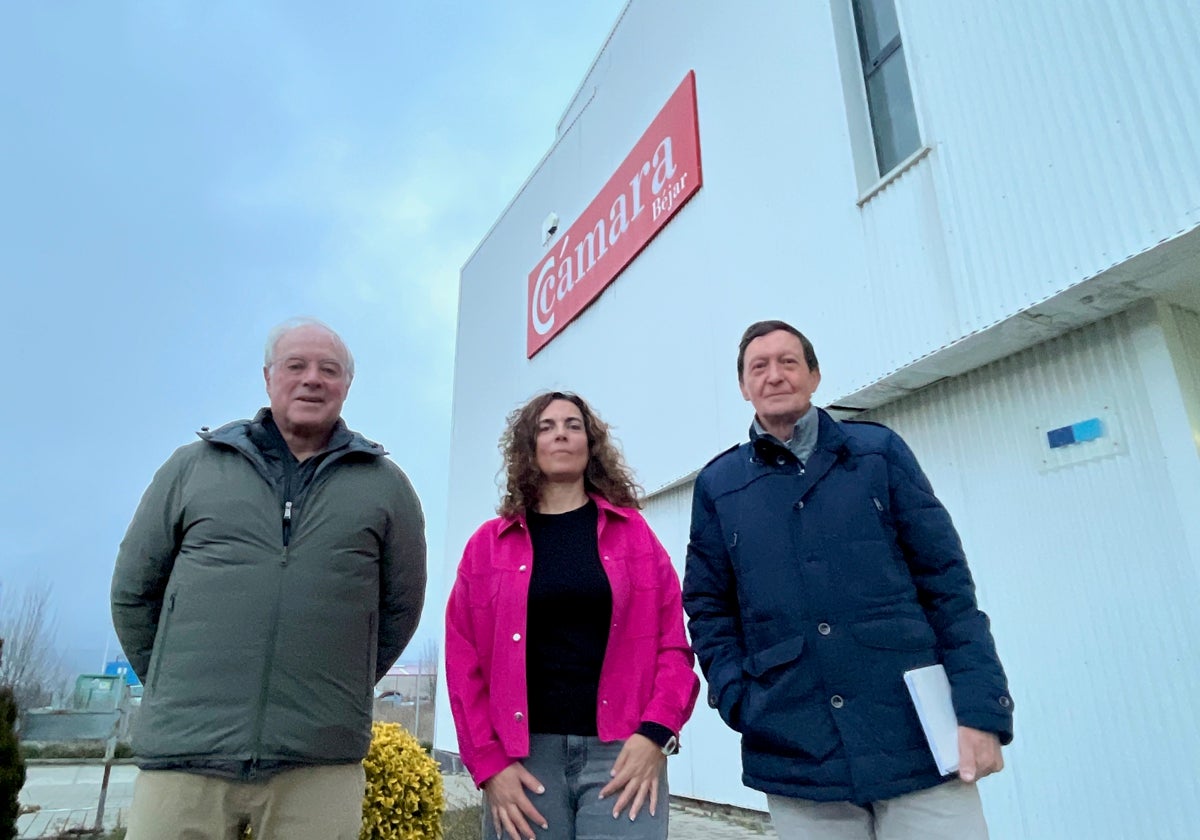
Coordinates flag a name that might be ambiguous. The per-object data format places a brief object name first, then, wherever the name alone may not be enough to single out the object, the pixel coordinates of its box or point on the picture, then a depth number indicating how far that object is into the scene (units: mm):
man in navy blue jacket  1455
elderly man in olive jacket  1698
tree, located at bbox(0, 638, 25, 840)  4629
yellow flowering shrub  3574
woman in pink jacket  1684
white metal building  3207
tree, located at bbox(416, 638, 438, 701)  13858
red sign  7242
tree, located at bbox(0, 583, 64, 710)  21047
